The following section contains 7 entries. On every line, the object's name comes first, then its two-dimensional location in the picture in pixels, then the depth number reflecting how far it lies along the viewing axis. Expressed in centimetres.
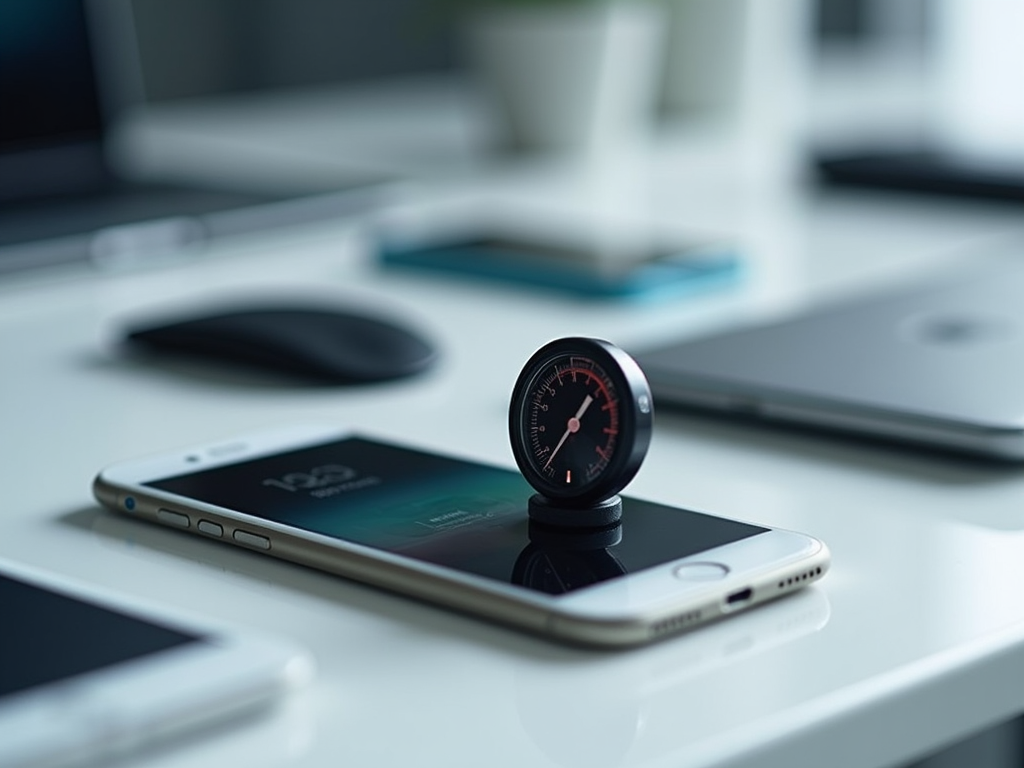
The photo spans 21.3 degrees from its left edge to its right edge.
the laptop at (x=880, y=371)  66
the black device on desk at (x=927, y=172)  113
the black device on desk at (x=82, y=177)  93
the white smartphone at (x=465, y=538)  54
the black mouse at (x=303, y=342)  75
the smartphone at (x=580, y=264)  88
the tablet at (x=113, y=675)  48
